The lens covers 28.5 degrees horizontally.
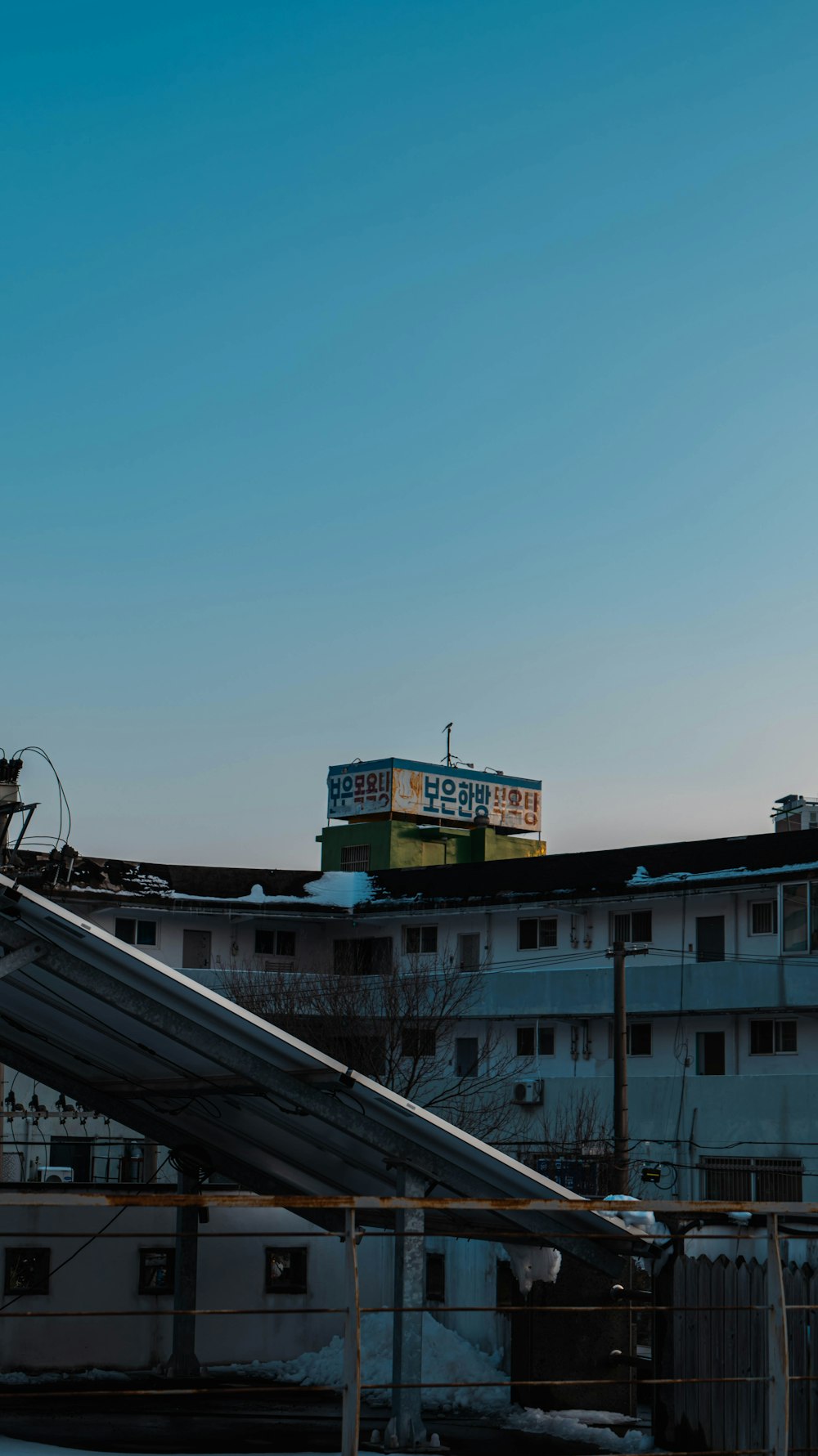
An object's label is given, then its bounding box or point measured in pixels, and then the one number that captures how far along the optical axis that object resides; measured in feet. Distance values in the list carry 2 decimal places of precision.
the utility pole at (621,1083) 115.96
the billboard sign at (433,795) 268.21
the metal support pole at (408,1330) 52.19
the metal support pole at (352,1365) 31.78
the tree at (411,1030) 159.84
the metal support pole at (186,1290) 69.05
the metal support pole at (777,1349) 34.81
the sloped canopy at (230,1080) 46.44
